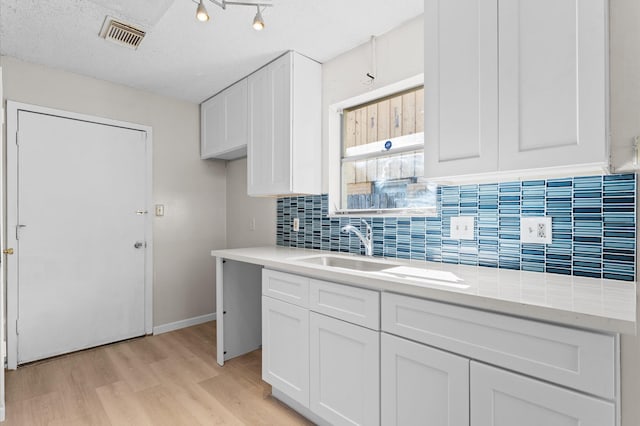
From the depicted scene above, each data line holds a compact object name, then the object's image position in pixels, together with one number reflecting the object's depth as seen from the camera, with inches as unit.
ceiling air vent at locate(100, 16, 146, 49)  82.8
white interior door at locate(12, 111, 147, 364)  101.3
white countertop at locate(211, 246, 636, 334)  36.3
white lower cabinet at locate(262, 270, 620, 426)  37.6
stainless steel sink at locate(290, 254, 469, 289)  52.6
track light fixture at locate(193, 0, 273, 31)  64.4
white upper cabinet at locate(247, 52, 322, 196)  96.4
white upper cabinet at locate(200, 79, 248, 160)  116.0
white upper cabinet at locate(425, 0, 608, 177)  45.0
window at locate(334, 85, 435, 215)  84.7
